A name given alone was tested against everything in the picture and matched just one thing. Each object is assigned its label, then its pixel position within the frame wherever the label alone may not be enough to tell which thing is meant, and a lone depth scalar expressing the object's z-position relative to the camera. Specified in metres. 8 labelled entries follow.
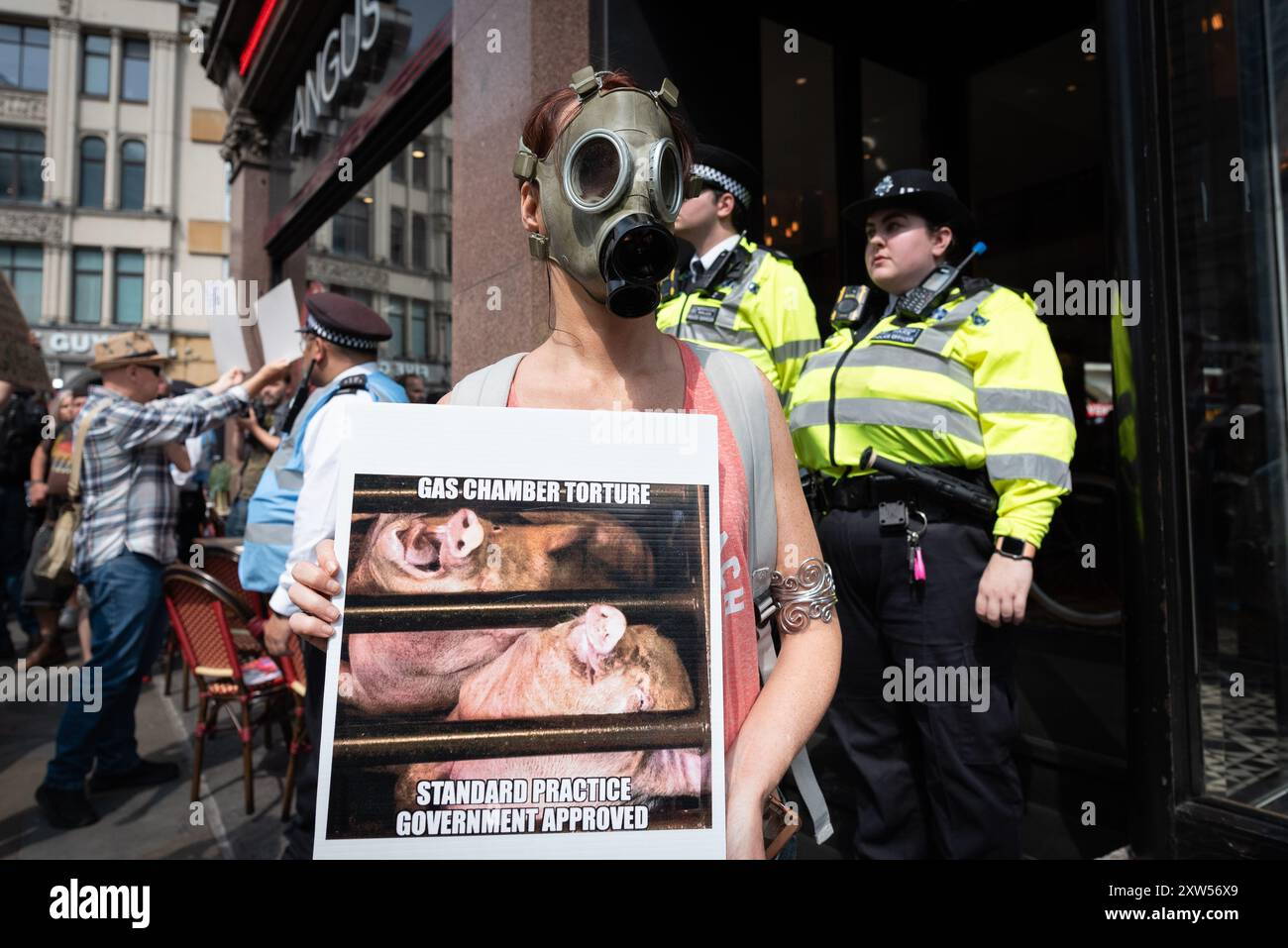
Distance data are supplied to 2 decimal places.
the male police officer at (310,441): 3.09
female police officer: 2.44
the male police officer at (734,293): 3.00
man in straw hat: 4.09
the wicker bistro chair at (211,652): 3.88
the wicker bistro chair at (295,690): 3.72
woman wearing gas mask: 1.13
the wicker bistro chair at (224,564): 4.62
